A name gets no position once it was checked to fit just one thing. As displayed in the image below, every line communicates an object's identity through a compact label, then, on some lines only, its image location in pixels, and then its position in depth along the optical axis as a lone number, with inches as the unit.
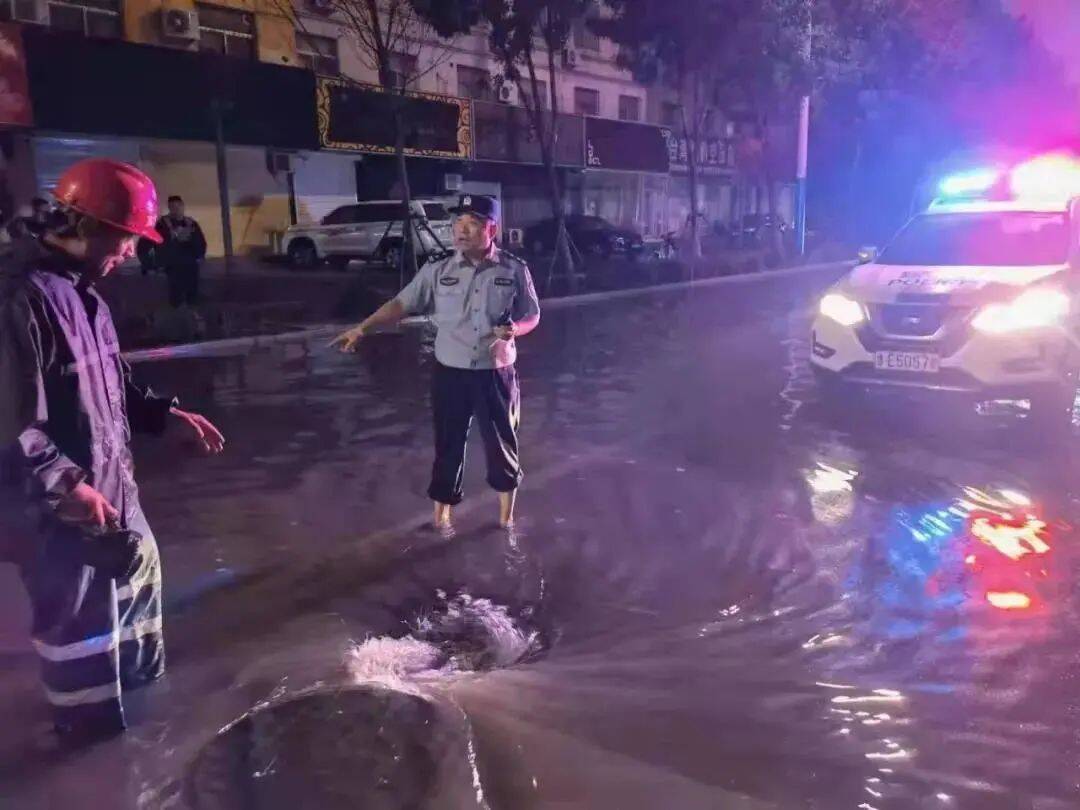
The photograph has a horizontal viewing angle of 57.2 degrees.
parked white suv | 984.9
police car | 284.8
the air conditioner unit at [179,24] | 884.0
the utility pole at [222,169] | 798.1
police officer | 195.0
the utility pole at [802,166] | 1029.8
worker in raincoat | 105.6
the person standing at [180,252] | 547.2
